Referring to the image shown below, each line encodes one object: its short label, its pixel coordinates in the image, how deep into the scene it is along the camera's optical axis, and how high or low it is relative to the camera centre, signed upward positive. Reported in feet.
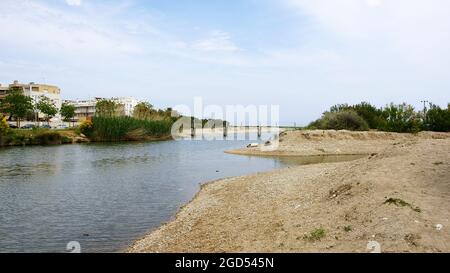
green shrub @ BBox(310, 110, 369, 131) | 221.64 +4.14
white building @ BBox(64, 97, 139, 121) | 585.22 +36.00
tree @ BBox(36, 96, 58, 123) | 364.17 +21.73
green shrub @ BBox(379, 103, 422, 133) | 205.05 +4.49
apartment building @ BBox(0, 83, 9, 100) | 480.36 +53.14
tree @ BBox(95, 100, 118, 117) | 348.61 +21.52
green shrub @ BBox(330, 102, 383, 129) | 231.30 +10.31
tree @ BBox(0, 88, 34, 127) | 318.04 +22.00
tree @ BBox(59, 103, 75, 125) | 396.98 +20.47
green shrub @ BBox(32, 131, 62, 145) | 234.99 -4.02
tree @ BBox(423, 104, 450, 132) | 198.49 +4.46
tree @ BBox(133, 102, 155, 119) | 360.28 +19.02
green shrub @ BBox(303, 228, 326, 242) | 35.24 -9.57
